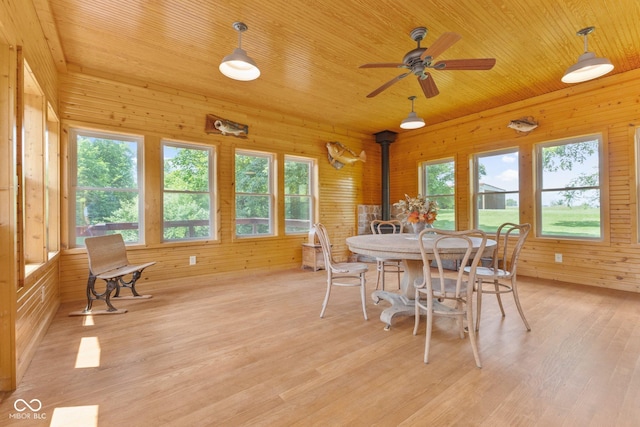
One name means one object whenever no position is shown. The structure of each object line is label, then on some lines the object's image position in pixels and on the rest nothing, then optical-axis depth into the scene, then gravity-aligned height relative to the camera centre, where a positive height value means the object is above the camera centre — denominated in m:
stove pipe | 6.36 +1.13
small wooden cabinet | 5.11 -0.74
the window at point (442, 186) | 5.69 +0.57
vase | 2.95 -0.12
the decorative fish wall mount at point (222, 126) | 4.46 +1.42
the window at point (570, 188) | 4.10 +0.37
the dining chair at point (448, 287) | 1.99 -0.57
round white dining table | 2.27 -0.30
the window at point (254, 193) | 4.87 +0.39
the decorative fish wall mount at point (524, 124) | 4.52 +1.41
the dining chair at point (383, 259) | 3.52 -0.52
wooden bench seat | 3.06 -0.58
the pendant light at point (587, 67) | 2.61 +1.34
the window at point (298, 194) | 5.43 +0.41
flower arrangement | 2.89 +0.05
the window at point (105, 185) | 3.61 +0.42
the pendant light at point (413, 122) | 3.98 +1.29
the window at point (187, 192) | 4.21 +0.38
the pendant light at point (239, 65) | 2.59 +1.40
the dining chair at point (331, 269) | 2.86 -0.55
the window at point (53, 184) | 3.25 +0.39
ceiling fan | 2.29 +1.34
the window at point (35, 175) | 2.64 +0.40
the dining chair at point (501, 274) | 2.53 -0.55
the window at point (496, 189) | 4.87 +0.43
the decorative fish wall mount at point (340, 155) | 5.80 +1.24
